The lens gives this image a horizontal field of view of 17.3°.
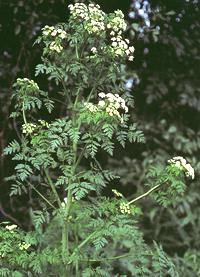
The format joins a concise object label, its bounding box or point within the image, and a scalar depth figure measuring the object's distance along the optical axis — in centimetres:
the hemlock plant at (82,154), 233
